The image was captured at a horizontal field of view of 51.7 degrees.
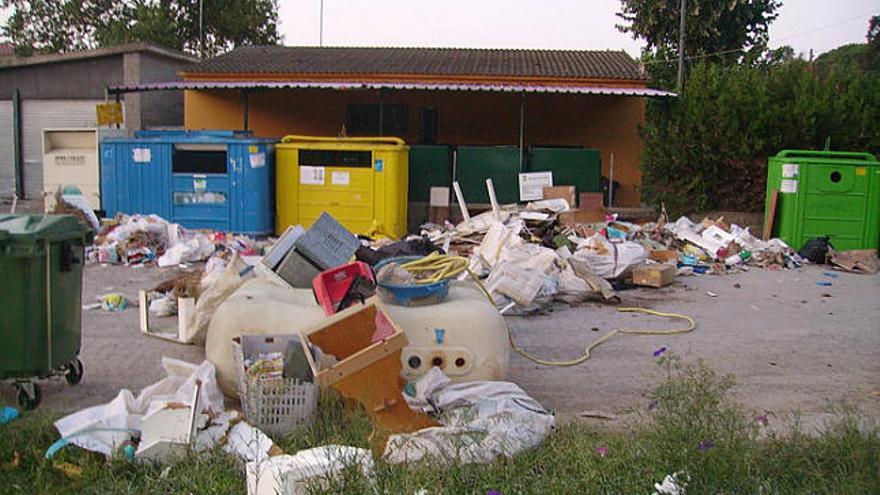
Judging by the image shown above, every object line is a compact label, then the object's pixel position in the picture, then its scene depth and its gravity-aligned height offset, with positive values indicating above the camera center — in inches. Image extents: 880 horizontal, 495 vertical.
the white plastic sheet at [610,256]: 418.6 -50.9
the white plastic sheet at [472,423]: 180.4 -59.7
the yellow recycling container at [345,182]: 528.1 -26.0
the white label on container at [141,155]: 539.5 -13.5
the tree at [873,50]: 1341.0 +162.5
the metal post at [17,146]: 843.4 -16.5
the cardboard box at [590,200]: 572.1 -34.2
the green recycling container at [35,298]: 219.3 -41.5
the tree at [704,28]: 1040.8 +141.2
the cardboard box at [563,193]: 560.4 -30.2
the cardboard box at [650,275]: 419.5 -59.0
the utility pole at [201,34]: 1343.5 +148.5
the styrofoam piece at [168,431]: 182.4 -61.7
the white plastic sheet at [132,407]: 187.3 -60.6
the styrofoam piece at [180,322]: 286.4 -60.6
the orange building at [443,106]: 778.8 +30.6
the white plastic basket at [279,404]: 199.9 -58.8
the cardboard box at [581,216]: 523.5 -41.5
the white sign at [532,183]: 580.1 -25.1
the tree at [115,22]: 1385.3 +169.1
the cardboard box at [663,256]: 464.8 -55.2
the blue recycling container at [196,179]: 529.3 -26.5
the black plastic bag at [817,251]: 506.6 -54.7
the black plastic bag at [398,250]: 315.9 -44.3
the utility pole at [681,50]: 938.4 +102.3
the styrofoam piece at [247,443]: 183.7 -63.4
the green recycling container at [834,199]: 519.2 -26.6
